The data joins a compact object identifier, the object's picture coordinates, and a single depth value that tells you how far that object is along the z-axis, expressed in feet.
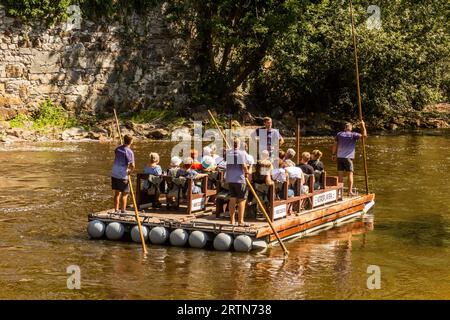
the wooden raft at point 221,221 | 55.72
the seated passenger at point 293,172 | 61.16
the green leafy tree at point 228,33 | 130.52
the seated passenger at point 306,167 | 64.72
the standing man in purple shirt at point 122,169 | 59.21
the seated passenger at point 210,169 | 64.64
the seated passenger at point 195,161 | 64.23
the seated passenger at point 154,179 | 61.46
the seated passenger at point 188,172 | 60.75
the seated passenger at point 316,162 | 67.00
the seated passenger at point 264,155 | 58.35
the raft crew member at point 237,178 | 56.24
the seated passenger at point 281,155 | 64.34
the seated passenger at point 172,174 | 61.16
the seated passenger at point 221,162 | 63.72
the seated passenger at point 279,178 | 59.31
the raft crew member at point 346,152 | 71.10
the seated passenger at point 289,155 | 63.57
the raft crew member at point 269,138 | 66.03
